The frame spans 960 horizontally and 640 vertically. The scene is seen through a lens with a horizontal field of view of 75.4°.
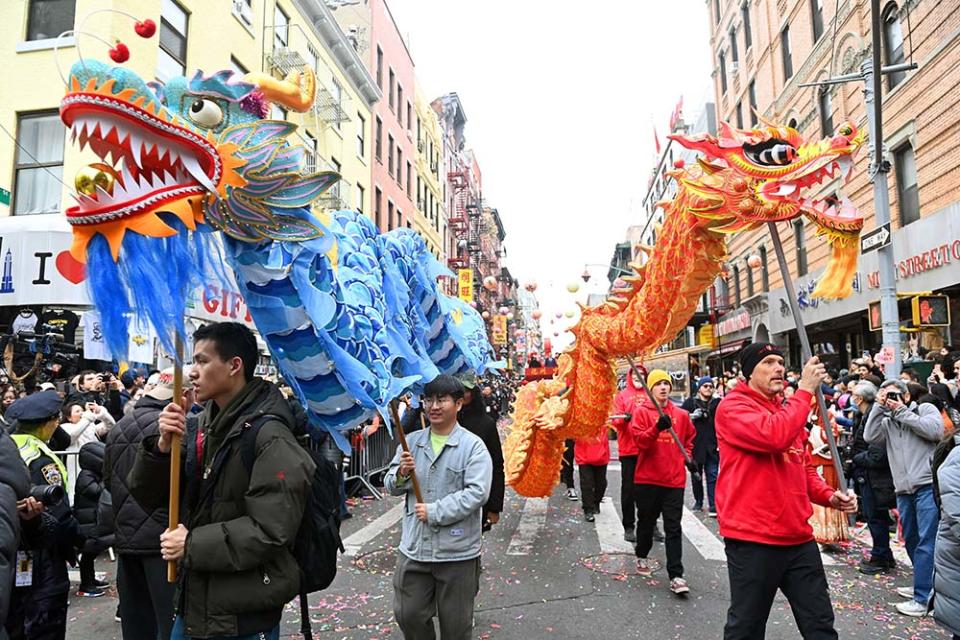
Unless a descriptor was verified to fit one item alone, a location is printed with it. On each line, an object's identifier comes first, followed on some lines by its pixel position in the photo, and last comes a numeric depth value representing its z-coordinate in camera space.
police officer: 3.04
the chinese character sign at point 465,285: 31.19
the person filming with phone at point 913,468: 4.62
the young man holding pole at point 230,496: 2.13
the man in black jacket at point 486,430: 5.08
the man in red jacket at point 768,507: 3.02
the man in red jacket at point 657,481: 5.23
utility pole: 7.01
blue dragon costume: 2.28
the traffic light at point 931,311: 8.12
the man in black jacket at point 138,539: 3.08
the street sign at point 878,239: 6.73
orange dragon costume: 3.70
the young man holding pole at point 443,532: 3.19
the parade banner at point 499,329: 34.84
